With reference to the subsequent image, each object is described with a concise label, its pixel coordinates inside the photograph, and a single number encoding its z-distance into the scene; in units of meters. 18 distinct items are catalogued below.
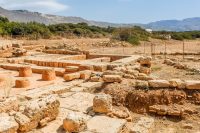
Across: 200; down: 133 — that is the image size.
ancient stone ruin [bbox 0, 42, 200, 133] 3.17
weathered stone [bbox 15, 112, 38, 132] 3.03
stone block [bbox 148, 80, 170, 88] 4.67
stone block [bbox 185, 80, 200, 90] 4.54
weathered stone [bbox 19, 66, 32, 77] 7.18
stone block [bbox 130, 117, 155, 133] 3.47
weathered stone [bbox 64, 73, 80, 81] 6.14
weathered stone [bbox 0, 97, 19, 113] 3.39
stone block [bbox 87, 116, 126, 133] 3.14
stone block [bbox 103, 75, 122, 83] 5.00
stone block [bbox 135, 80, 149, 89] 4.80
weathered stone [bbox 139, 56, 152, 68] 8.12
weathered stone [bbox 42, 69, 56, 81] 6.69
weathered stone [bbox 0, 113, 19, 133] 2.80
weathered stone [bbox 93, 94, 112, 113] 3.61
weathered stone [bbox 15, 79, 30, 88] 5.97
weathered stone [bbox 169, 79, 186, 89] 4.59
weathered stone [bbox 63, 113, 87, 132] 3.04
